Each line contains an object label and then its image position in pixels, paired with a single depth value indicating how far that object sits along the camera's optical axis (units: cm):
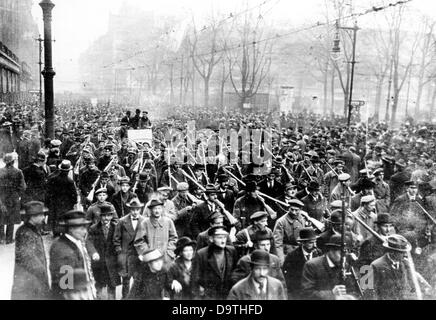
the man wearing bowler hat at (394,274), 497
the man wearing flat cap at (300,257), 512
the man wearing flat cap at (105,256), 571
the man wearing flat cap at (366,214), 644
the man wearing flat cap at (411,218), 676
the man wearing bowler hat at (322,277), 473
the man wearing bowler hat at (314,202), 726
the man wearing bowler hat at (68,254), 459
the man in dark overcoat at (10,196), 740
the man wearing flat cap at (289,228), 597
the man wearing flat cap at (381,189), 840
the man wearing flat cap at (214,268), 482
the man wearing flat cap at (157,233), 550
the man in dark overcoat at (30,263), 453
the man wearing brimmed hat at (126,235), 562
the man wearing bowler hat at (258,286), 436
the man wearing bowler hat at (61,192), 732
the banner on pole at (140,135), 1318
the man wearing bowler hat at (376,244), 557
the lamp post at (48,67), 847
